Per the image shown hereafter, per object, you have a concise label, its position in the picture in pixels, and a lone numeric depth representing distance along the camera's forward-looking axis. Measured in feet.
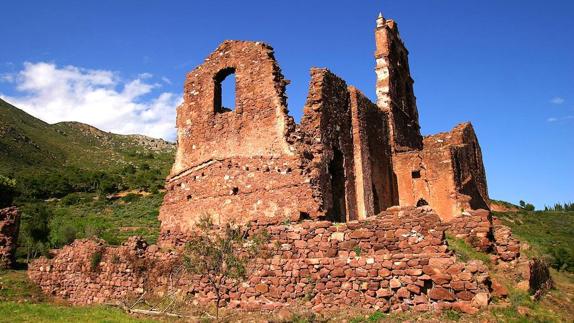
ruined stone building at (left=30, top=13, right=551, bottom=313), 30.09
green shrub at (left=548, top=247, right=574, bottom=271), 67.59
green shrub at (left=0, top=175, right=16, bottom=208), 111.92
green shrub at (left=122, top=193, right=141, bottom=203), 150.71
